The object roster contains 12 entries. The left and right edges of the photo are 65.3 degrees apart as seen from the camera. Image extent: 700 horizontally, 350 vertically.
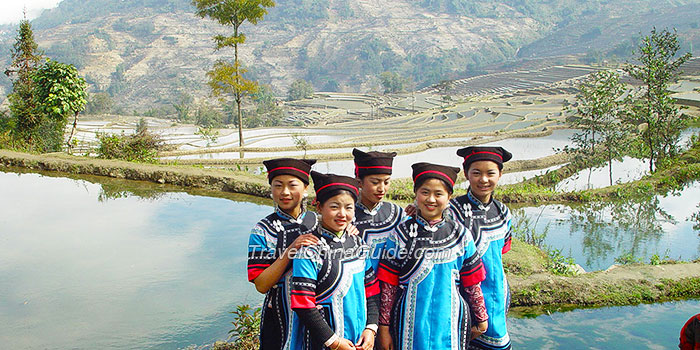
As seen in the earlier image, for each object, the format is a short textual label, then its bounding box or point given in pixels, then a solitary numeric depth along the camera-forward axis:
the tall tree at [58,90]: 13.58
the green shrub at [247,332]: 3.83
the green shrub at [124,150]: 11.09
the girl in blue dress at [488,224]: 3.00
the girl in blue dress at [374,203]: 3.00
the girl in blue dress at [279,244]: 2.65
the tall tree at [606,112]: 10.27
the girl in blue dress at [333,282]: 2.51
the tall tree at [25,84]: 14.95
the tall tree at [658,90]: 10.77
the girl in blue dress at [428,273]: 2.71
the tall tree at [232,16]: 18.09
